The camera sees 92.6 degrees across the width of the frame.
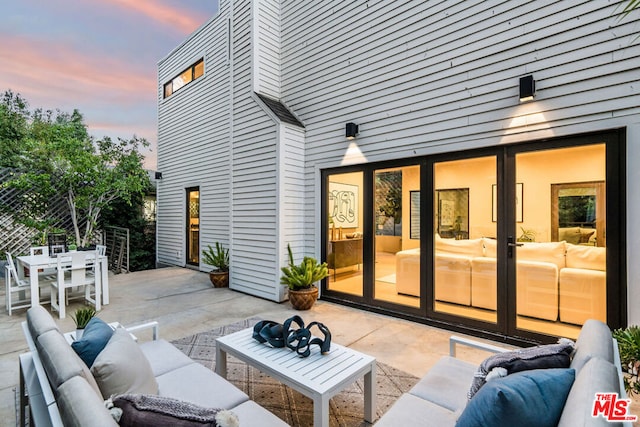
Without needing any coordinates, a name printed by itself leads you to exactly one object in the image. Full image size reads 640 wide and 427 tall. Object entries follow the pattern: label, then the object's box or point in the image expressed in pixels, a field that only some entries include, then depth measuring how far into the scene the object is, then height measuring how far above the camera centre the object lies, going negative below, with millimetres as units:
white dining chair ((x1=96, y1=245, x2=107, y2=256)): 5454 -621
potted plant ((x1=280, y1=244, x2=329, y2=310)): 4859 -1056
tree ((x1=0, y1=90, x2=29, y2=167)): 8795 +3243
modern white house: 3148 +789
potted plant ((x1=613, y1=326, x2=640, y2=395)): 2104 -945
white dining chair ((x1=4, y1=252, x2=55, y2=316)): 4538 -1110
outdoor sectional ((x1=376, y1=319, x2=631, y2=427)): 985 -636
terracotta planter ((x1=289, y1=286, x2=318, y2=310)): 4844 -1327
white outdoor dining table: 4332 -827
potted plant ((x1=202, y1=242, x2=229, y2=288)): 6410 -1197
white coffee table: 1801 -1020
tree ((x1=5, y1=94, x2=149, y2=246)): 6891 +988
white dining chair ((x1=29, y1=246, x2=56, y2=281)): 4934 -904
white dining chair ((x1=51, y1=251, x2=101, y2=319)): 4445 -955
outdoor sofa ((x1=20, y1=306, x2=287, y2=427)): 918 -685
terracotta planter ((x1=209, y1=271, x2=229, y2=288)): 6402 -1344
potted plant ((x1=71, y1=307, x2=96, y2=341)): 2123 -727
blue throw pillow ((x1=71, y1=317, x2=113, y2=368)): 1483 -646
